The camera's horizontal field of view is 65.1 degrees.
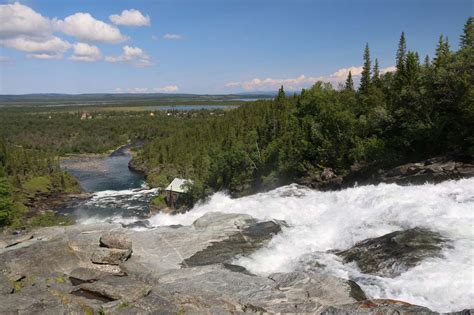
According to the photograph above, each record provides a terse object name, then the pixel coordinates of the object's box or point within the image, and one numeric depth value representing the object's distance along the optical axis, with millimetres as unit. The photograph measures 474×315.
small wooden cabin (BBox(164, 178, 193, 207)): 84062
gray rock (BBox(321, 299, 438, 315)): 15398
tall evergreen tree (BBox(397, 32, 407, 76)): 92975
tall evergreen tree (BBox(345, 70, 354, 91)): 105862
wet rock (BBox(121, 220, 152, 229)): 39300
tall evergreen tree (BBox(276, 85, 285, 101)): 105650
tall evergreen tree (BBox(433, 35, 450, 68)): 56812
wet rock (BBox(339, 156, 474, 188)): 36312
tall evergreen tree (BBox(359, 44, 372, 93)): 92581
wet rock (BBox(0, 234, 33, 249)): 32966
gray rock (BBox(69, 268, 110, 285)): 22625
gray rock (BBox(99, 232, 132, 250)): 26938
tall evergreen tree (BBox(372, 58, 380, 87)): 95550
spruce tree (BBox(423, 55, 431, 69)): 93594
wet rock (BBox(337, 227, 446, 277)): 21516
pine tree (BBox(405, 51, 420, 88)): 67175
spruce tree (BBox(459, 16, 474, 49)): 61869
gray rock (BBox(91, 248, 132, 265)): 24992
